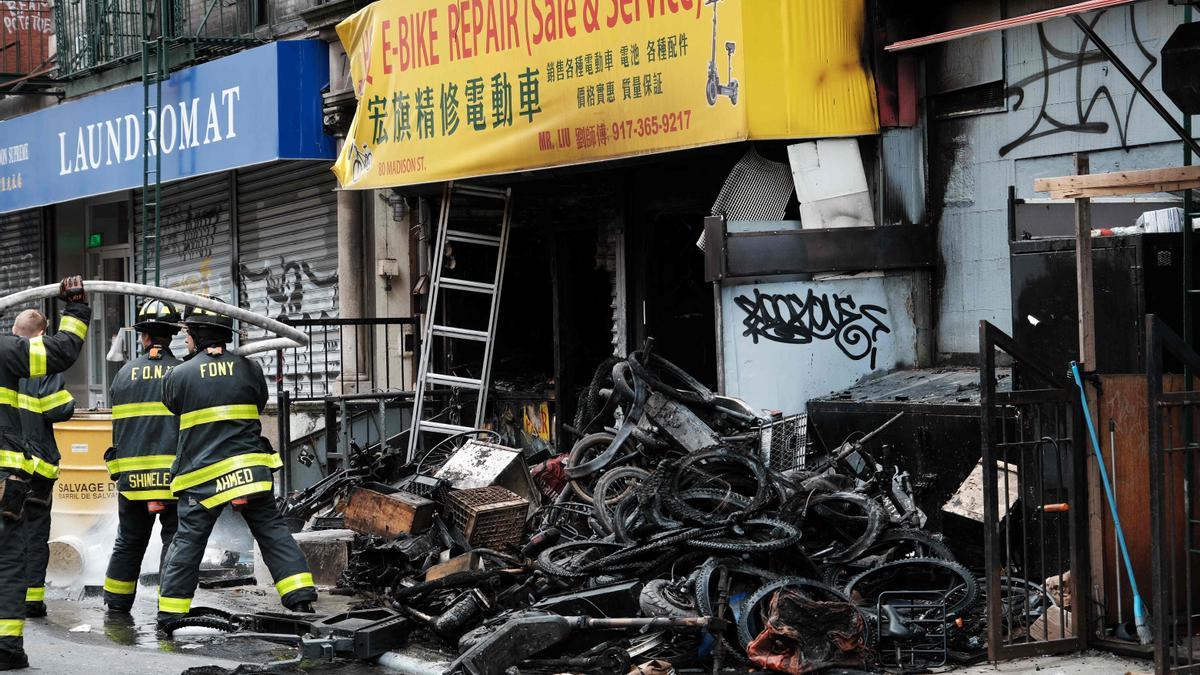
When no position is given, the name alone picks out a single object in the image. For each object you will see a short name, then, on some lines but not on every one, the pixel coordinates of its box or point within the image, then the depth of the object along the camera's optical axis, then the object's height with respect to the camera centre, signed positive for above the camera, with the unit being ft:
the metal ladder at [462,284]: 44.14 +2.18
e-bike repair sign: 32.78 +6.59
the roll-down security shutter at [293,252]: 53.57 +4.04
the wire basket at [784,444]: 32.60 -2.06
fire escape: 55.06 +12.73
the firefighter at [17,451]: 25.82 -1.49
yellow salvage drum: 38.09 -2.85
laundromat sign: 49.57 +8.61
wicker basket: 32.94 -3.51
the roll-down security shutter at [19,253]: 74.79 +5.80
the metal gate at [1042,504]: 22.91 -2.56
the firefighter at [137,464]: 31.71 -2.08
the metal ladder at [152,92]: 53.67 +9.94
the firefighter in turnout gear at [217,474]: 29.45 -2.19
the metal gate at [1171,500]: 20.13 -2.28
